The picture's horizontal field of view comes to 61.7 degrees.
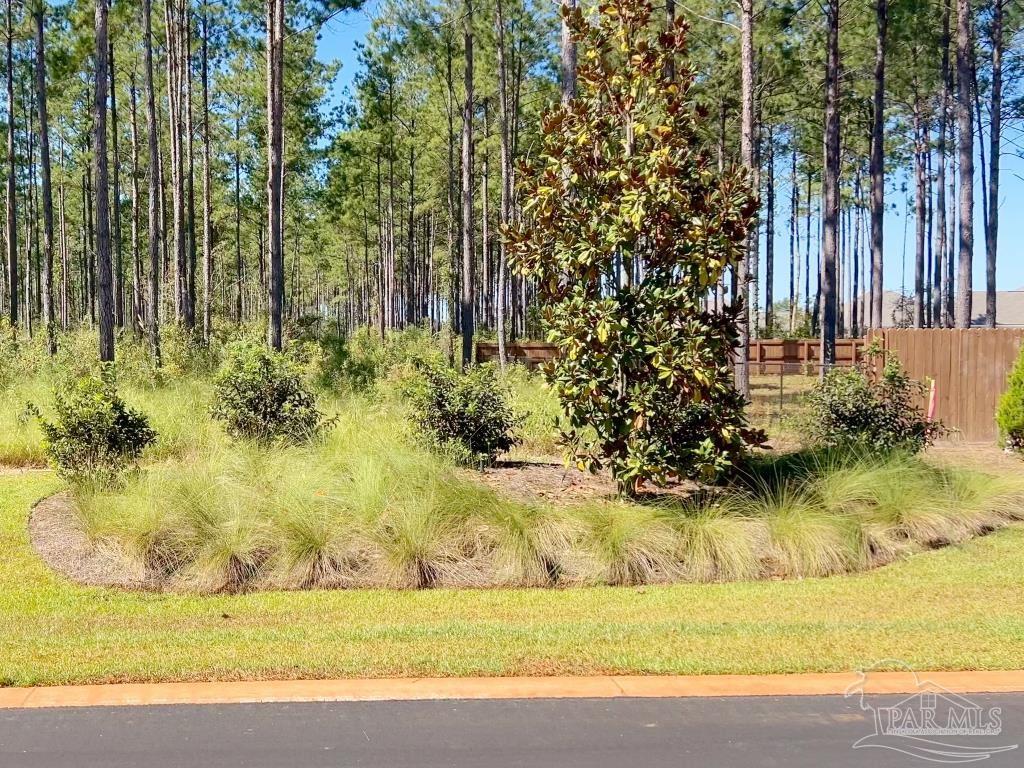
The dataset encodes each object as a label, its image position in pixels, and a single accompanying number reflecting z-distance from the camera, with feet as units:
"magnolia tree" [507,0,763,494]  28.68
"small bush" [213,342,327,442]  36.99
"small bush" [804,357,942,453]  36.24
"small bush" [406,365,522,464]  34.32
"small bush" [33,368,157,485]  30.68
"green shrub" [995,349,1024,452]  43.68
